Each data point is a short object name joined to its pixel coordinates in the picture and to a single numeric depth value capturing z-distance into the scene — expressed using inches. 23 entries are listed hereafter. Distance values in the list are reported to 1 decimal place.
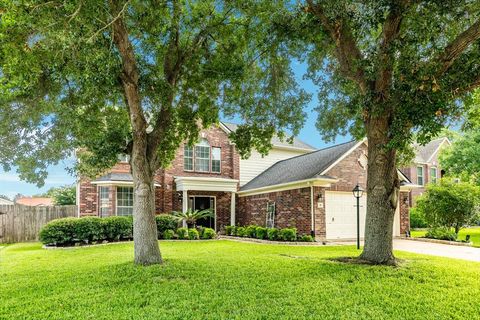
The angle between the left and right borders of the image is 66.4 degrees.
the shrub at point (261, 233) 639.8
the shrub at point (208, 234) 667.4
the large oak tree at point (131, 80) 272.7
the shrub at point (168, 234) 645.3
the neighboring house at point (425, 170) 1133.1
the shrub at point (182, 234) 646.5
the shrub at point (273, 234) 608.1
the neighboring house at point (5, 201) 1508.1
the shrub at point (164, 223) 663.8
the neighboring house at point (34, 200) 1715.6
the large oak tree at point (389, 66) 269.4
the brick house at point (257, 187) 640.4
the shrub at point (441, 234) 610.2
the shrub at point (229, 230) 741.3
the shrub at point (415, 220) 945.1
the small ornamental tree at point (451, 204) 631.8
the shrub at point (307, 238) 588.1
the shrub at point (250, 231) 669.8
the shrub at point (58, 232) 553.6
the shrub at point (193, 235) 647.8
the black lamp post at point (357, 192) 516.5
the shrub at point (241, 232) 692.7
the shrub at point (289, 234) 588.4
